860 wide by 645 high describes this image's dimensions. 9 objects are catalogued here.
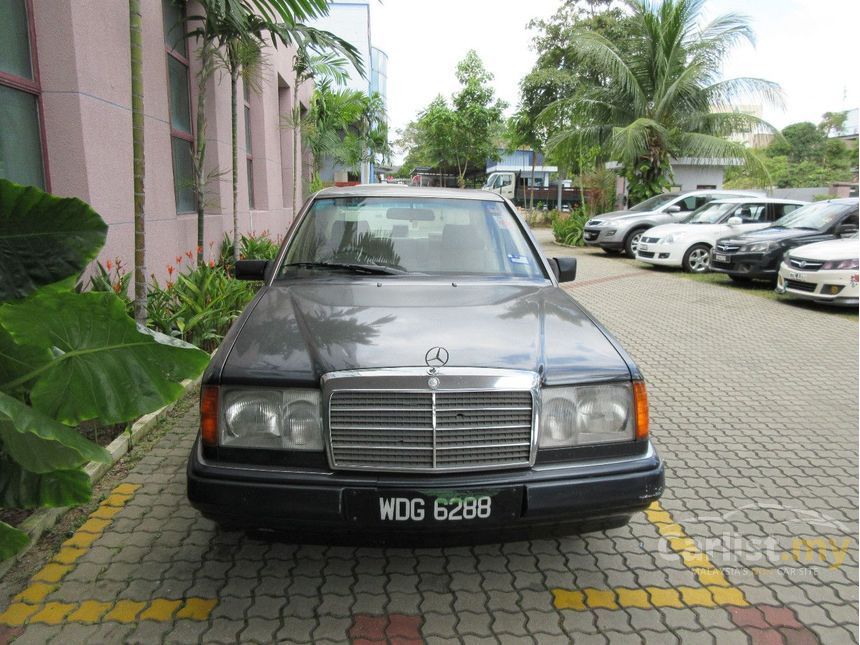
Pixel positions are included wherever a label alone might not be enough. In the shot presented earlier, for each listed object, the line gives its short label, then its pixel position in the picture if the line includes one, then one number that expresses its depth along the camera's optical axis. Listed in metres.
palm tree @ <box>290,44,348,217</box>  11.19
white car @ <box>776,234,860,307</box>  9.35
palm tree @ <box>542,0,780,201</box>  17.11
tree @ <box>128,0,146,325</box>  4.85
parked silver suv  16.70
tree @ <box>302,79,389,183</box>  16.36
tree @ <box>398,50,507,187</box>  35.56
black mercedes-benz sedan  2.37
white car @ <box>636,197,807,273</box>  14.10
